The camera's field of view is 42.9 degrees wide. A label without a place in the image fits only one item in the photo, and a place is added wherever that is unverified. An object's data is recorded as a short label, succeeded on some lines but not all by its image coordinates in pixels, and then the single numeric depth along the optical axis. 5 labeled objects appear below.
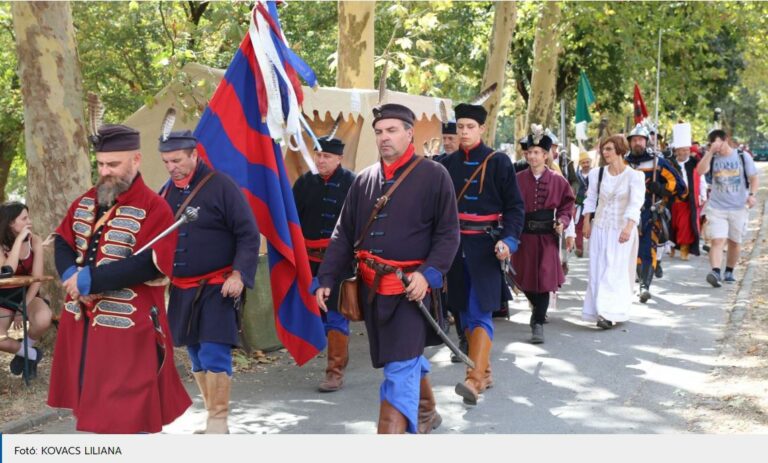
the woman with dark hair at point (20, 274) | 7.56
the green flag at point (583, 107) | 15.70
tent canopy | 9.88
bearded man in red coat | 4.72
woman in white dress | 9.73
